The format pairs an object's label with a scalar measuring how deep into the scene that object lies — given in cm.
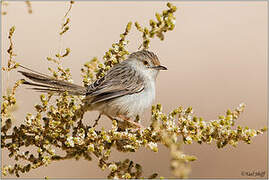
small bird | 641
